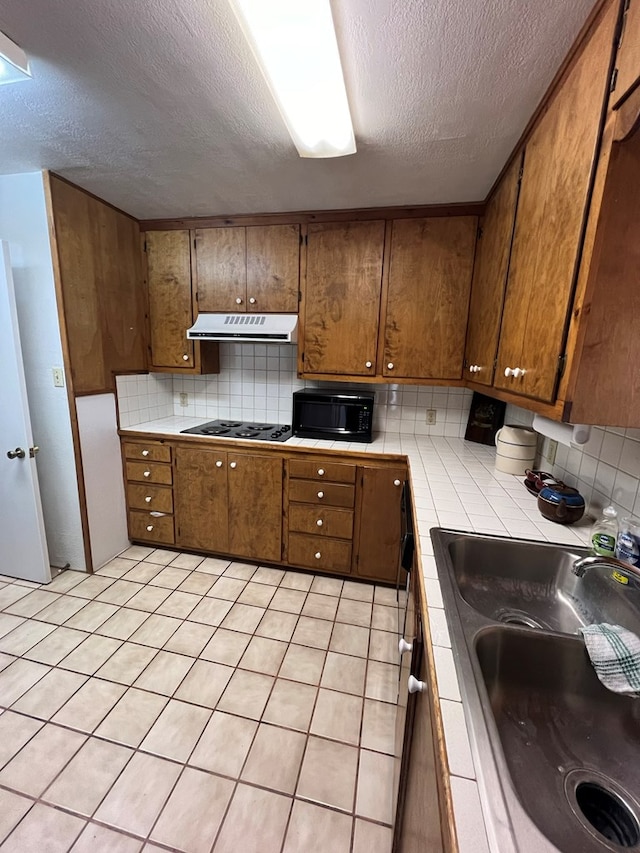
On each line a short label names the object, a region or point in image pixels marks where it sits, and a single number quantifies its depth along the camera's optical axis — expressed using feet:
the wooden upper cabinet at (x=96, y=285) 6.48
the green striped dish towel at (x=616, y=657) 2.20
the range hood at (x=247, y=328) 7.34
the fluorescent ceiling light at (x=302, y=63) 2.85
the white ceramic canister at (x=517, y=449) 5.98
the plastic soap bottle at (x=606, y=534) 3.41
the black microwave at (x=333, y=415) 7.50
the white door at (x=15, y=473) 6.16
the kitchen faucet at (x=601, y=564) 2.63
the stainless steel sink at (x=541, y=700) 1.76
